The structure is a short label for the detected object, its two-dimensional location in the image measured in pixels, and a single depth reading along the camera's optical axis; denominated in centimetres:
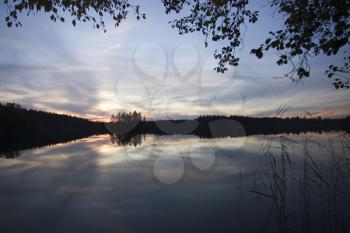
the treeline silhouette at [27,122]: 10325
